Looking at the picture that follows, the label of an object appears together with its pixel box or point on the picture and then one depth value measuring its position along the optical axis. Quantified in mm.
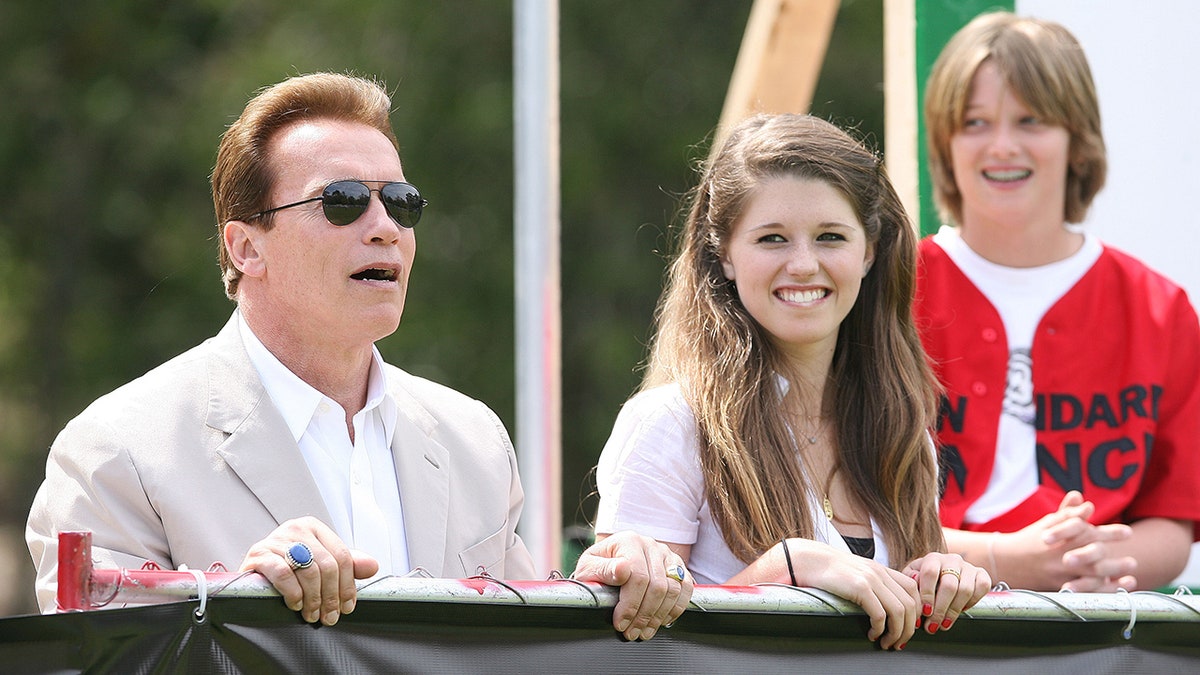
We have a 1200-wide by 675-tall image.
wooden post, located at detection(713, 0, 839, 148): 9844
